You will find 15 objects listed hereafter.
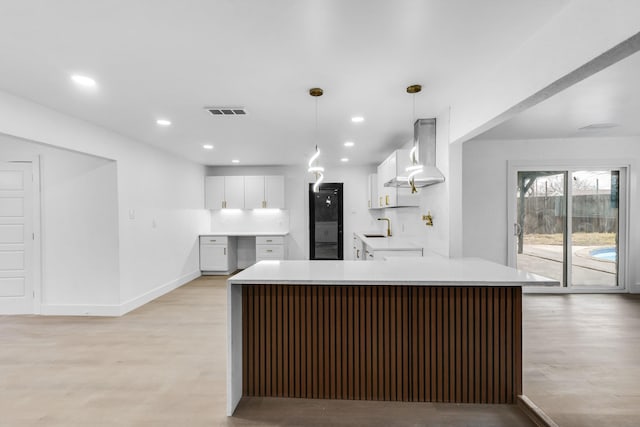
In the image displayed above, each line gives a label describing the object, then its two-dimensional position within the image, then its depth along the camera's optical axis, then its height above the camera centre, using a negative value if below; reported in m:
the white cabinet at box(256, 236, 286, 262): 6.58 -0.81
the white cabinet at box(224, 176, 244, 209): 6.80 +0.36
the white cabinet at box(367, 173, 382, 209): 6.19 +0.34
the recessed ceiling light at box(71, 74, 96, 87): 2.43 +1.02
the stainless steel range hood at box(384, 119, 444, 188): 3.56 +0.74
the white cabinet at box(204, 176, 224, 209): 6.81 +0.36
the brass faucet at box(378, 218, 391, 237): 6.17 -0.37
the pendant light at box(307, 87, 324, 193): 2.68 +1.01
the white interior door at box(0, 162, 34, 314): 4.11 -0.35
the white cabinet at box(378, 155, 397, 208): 4.32 +0.42
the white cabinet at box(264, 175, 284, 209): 6.77 +0.38
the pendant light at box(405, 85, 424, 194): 2.75 +0.41
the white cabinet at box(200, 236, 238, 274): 6.50 -0.92
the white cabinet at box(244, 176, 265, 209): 6.78 +0.34
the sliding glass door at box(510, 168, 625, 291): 4.85 -0.18
